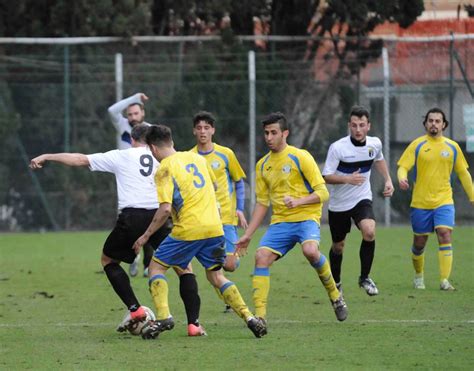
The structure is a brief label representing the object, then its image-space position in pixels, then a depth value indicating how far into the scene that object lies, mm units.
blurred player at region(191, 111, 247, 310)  11758
